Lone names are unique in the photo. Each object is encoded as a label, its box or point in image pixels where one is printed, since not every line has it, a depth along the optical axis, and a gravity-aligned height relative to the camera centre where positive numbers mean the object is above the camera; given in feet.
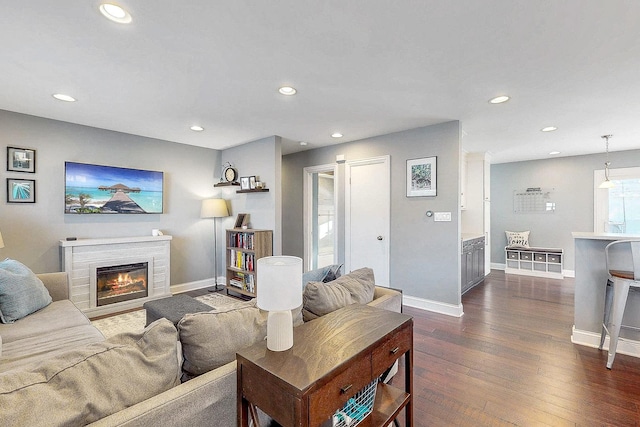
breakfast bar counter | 8.55 -2.57
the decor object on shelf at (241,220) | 15.56 -0.31
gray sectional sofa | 2.57 -1.74
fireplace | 12.22 -3.01
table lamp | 3.83 -1.10
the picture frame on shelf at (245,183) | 14.86 +1.62
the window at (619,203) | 17.07 +0.54
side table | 3.27 -1.97
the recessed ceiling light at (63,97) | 9.23 +3.86
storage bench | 18.45 -3.25
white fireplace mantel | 11.46 -2.00
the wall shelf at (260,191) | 14.20 +1.18
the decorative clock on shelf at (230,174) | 15.98 +2.24
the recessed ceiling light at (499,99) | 9.33 +3.74
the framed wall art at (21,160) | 10.73 +2.13
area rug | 10.57 -4.17
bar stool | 7.66 -1.92
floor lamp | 15.65 +0.24
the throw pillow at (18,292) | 7.07 -1.99
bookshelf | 13.91 -2.03
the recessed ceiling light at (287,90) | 8.68 +3.80
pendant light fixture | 15.27 +2.21
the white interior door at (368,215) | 13.97 -0.08
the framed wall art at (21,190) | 10.75 +0.96
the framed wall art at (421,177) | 12.41 +1.60
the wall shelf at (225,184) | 15.46 +1.67
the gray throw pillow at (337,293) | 5.57 -1.67
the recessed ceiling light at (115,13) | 5.29 +3.83
